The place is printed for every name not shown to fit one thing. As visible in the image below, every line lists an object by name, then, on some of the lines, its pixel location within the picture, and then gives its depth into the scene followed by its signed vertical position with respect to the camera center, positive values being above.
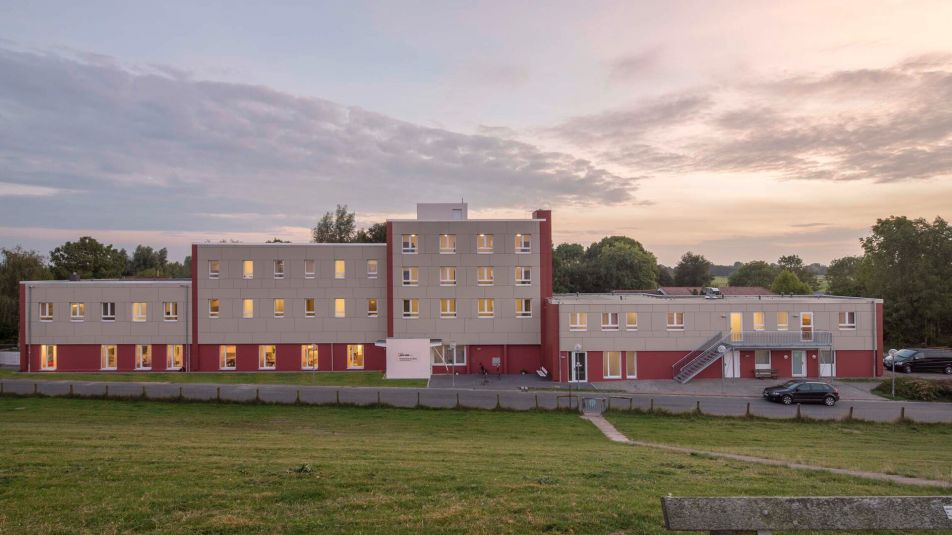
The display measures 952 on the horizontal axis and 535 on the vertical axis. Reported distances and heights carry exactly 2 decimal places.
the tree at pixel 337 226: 90.38 +9.60
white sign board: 43.88 -5.35
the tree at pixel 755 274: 113.44 +2.05
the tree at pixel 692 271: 120.44 +2.91
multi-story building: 47.31 -1.53
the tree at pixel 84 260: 82.25 +4.27
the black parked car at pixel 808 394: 33.62 -6.27
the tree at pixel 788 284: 86.06 +0.06
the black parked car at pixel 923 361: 43.22 -5.71
